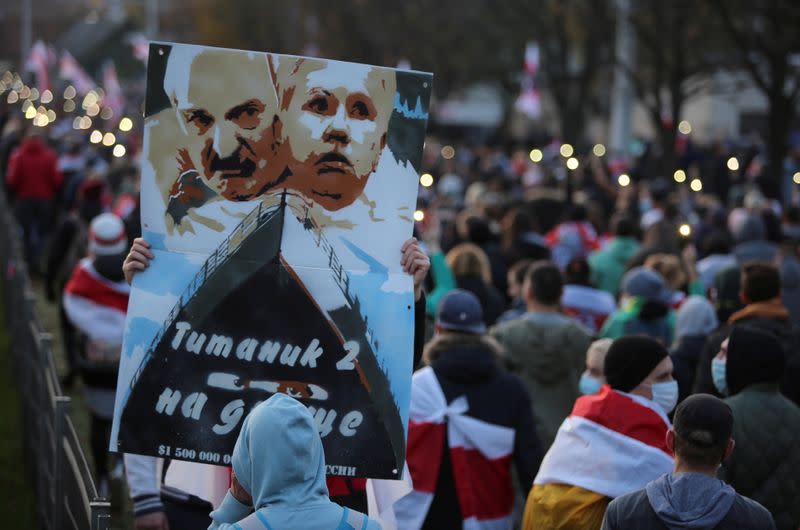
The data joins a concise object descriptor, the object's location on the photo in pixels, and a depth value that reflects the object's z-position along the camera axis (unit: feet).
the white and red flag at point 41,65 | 109.50
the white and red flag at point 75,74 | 111.24
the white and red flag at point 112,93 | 117.91
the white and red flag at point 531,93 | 108.47
